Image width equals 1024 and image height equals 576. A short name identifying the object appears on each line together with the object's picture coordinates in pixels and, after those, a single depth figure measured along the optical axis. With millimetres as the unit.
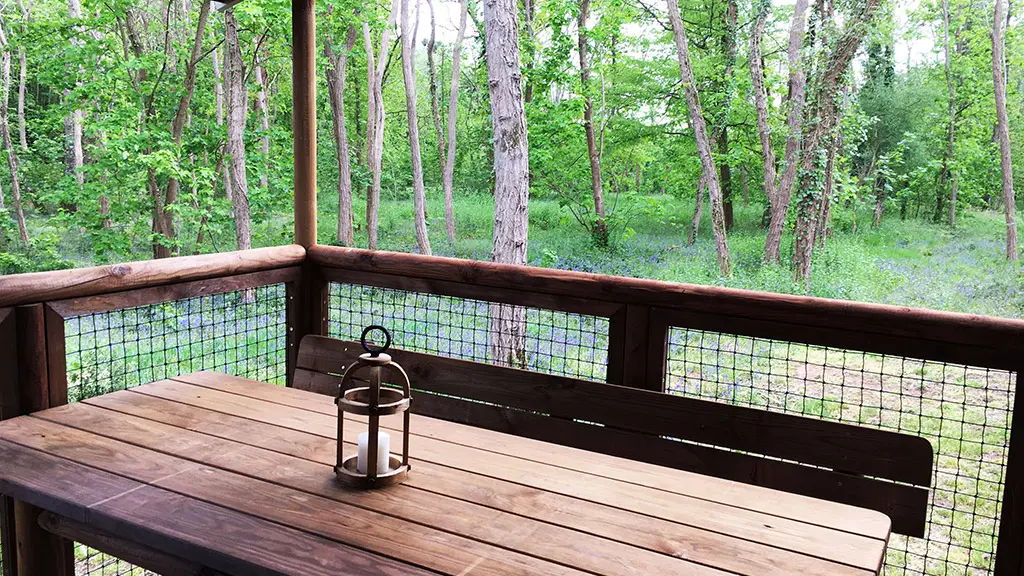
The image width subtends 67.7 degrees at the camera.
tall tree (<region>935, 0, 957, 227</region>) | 12656
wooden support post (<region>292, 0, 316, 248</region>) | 2887
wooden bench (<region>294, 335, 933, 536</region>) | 1699
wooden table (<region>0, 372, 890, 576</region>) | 1158
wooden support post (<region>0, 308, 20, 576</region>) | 1953
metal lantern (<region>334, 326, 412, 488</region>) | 1374
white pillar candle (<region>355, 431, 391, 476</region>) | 1433
